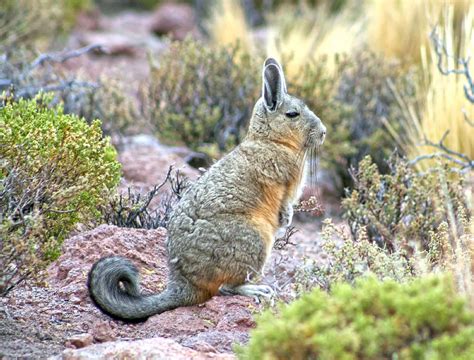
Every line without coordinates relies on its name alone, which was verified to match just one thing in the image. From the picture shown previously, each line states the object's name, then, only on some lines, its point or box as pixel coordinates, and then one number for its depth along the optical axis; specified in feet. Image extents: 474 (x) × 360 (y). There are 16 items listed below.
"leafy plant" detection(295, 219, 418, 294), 28.76
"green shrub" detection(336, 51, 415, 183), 64.80
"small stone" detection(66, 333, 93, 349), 28.96
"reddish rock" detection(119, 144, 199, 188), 53.98
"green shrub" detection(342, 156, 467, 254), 41.37
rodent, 31.48
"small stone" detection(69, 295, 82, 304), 34.12
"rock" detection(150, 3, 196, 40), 120.58
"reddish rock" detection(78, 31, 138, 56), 106.11
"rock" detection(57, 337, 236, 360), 25.91
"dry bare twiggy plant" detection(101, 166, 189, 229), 41.45
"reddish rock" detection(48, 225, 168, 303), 35.70
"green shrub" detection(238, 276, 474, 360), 20.38
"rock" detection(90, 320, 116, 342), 31.04
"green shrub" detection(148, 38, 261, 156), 62.44
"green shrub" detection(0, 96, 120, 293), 29.32
